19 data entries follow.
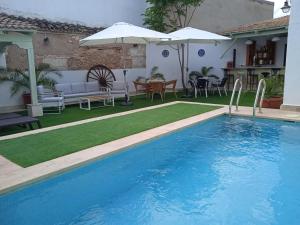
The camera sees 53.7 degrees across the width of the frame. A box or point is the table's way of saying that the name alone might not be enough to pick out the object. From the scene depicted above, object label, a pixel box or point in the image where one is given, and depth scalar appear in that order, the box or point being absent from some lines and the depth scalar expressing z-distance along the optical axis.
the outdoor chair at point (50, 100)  9.71
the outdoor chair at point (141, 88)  12.30
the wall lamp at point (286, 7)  16.83
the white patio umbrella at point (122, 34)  9.38
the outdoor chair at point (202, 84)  13.16
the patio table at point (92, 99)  10.59
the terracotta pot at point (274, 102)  9.85
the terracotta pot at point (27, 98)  10.78
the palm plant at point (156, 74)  15.33
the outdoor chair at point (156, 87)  12.04
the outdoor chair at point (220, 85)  13.23
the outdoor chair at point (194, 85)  13.08
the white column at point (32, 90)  8.78
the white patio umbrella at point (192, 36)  11.38
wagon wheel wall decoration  13.13
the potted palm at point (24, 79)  10.44
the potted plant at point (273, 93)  9.87
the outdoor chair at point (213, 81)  14.04
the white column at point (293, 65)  8.84
